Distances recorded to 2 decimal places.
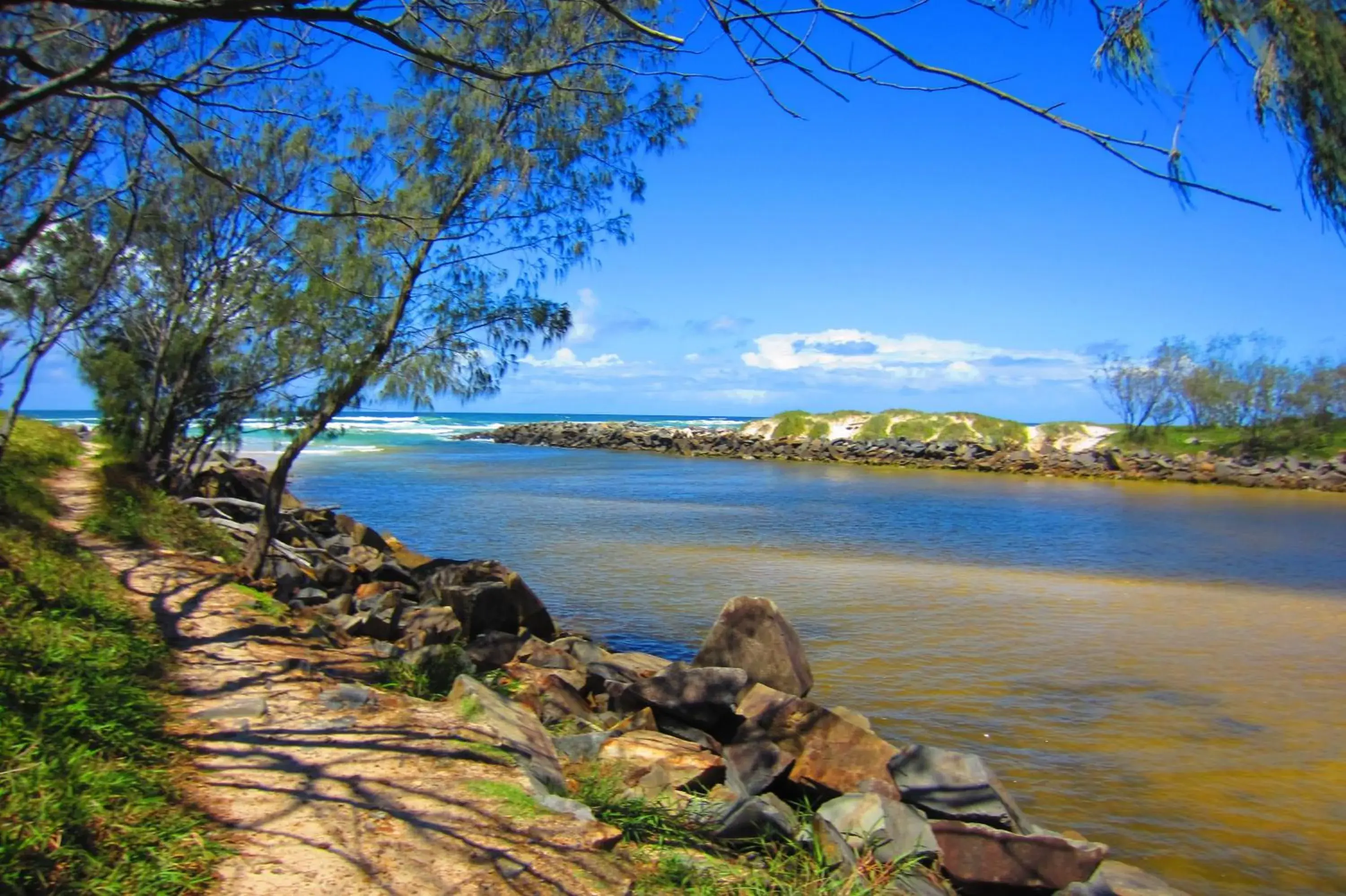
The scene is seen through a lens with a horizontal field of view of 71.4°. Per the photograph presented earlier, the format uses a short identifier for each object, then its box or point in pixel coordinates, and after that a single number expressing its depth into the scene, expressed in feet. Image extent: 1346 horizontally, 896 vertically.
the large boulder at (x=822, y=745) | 19.56
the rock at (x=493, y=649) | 28.17
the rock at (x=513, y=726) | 17.34
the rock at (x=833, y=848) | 15.05
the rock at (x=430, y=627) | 29.40
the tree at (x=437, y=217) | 30.55
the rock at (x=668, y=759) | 19.01
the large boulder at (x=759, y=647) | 26.84
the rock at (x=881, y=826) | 16.24
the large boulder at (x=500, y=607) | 32.89
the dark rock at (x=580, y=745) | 19.99
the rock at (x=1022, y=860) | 16.55
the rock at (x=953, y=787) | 18.15
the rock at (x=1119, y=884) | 16.14
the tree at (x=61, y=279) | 32.78
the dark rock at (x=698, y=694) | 22.99
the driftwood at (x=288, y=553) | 39.37
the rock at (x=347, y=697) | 19.20
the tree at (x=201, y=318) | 40.34
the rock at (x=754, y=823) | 16.01
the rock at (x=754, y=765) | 19.34
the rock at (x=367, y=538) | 49.24
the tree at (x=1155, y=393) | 158.40
